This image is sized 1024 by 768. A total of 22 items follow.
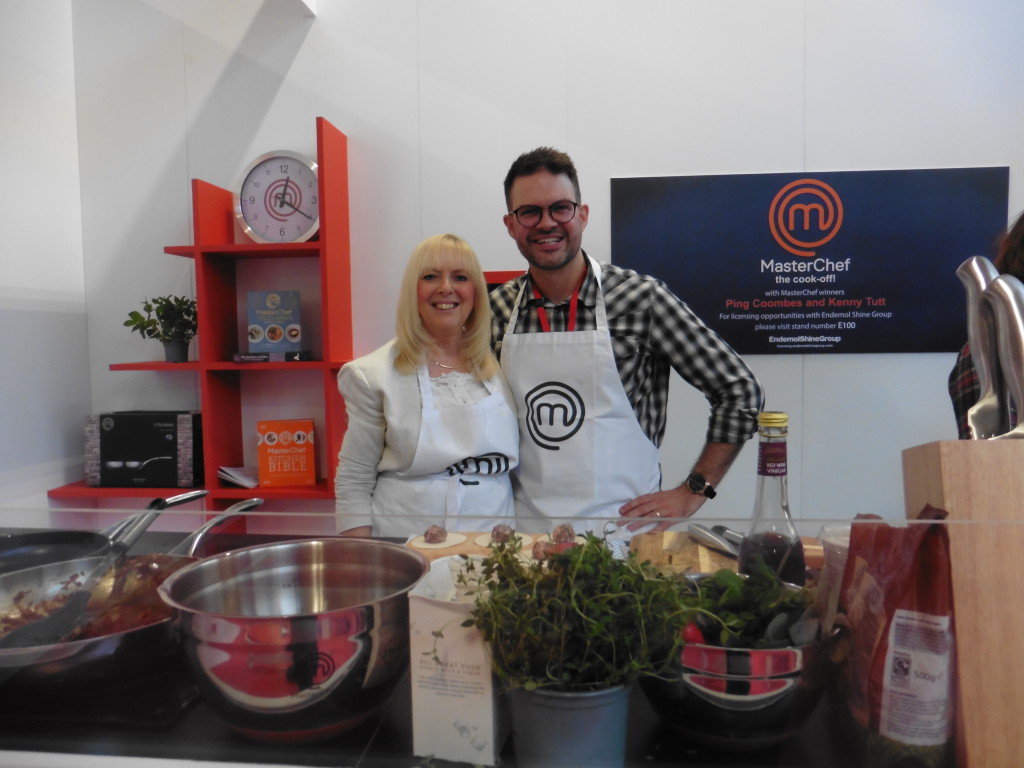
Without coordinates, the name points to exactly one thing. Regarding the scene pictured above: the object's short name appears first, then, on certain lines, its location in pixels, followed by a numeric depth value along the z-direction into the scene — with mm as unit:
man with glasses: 1739
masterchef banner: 2584
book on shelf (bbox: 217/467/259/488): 2740
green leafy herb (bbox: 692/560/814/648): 596
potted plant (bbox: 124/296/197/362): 2783
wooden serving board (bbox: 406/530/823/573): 646
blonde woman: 1689
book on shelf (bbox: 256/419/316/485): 2775
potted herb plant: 577
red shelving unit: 2652
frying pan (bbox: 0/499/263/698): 665
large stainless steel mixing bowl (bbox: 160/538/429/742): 585
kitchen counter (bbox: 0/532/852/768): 611
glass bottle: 681
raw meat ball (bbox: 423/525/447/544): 742
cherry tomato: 590
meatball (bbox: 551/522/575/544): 651
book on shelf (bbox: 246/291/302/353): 2799
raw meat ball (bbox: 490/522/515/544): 652
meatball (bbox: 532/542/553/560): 624
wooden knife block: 582
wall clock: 2746
